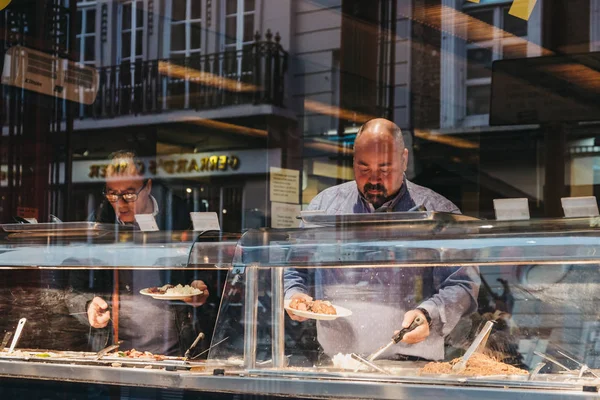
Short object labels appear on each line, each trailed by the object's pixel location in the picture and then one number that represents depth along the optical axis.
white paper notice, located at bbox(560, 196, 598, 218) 2.63
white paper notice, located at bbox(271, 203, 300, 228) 7.63
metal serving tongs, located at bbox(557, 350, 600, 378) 2.51
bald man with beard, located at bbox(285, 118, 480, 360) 2.81
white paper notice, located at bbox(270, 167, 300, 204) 8.03
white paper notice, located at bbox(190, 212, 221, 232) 3.30
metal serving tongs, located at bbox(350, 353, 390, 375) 2.62
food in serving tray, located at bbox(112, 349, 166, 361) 3.08
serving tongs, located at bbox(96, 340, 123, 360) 3.16
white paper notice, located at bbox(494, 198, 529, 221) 2.70
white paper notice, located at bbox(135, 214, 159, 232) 3.45
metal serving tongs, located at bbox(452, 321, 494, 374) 2.57
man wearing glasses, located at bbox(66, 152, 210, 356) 3.30
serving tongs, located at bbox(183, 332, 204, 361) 3.03
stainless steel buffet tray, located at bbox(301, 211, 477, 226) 2.64
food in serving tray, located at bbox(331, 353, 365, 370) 2.68
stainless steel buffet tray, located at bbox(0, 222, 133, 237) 3.32
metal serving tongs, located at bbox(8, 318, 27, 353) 3.40
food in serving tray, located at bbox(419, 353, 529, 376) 2.50
